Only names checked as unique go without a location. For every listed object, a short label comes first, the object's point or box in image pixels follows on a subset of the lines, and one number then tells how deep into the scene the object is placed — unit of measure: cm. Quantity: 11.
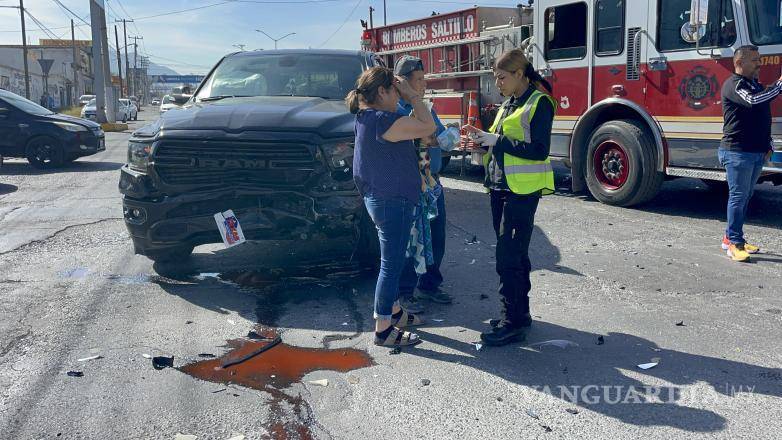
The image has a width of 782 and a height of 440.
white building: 6169
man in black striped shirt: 628
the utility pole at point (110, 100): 2872
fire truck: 768
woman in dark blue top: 421
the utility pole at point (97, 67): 2669
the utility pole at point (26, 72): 4809
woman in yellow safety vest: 428
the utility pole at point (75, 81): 7569
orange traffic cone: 1141
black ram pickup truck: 528
